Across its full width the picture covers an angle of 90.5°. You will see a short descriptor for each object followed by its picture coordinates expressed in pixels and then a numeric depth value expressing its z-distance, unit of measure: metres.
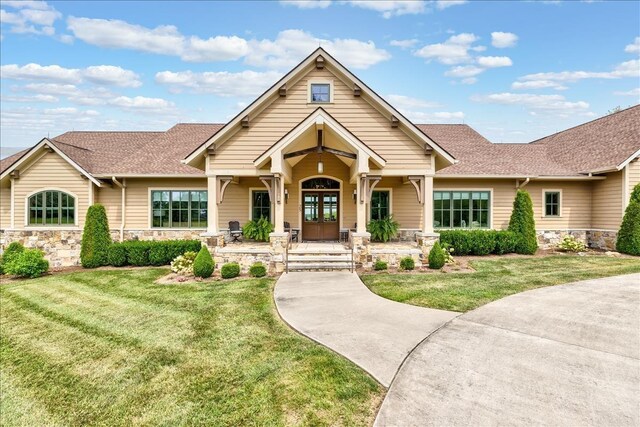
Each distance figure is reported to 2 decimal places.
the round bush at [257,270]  9.73
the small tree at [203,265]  9.67
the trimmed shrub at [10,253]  11.02
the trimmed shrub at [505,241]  13.05
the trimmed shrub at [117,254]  12.15
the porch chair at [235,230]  13.09
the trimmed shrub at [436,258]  10.36
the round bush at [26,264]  10.70
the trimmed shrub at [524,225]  13.14
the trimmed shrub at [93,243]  12.16
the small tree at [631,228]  12.16
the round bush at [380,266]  10.16
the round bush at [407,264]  10.26
